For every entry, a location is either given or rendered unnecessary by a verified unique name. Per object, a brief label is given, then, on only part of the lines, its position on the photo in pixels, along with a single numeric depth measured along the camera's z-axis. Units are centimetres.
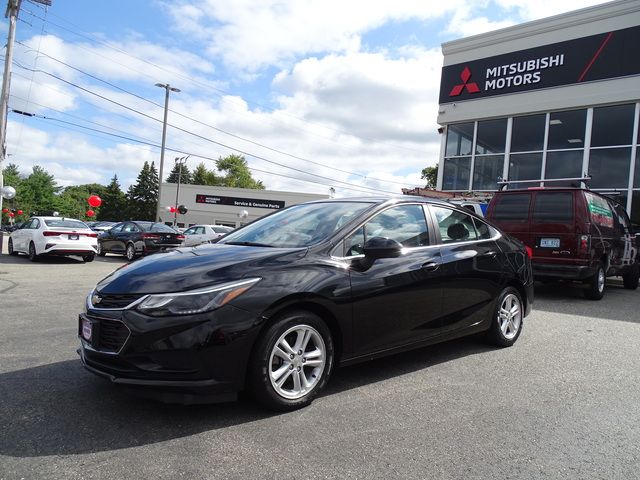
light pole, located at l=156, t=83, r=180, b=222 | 3291
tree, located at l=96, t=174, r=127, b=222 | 8500
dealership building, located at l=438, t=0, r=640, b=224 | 1595
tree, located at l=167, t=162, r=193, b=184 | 10056
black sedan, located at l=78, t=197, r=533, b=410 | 291
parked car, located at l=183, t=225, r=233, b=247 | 2000
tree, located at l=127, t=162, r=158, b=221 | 8275
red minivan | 831
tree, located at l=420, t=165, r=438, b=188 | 6481
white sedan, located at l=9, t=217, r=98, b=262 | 1395
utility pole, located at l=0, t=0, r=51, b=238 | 1986
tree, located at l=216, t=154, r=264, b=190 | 9569
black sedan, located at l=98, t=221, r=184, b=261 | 1666
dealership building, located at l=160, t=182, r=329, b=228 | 5432
